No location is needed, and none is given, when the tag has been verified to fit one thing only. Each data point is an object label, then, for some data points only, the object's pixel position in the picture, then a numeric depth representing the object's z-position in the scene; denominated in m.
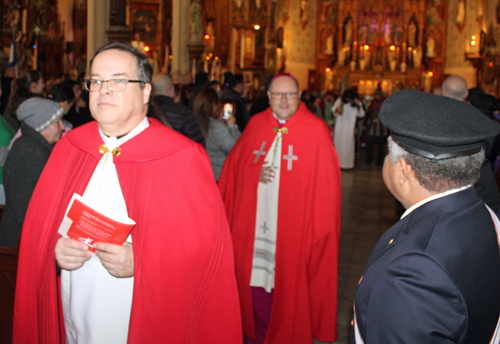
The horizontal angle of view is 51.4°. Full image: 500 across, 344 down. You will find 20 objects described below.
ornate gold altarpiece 27.92
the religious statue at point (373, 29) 28.44
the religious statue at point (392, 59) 27.92
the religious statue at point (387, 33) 28.33
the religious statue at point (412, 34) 28.14
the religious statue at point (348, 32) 28.30
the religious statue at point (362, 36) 28.38
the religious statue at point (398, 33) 28.25
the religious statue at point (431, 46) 28.14
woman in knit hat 3.17
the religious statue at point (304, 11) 28.03
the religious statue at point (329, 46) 28.55
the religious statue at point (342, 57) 28.27
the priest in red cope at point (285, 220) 3.91
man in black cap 1.39
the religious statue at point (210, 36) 21.65
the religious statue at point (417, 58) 27.84
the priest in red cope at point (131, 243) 2.20
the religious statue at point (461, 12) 27.52
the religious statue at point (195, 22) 14.30
